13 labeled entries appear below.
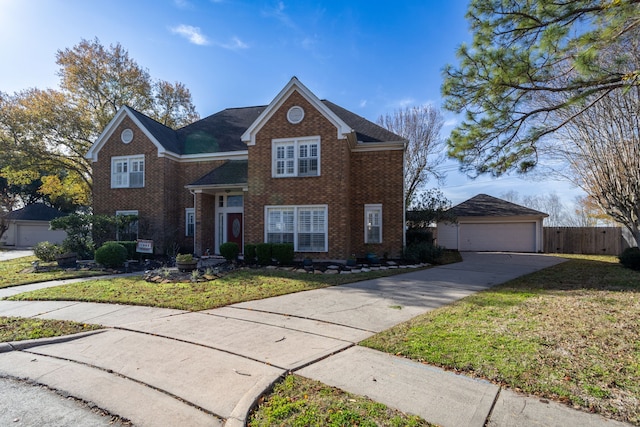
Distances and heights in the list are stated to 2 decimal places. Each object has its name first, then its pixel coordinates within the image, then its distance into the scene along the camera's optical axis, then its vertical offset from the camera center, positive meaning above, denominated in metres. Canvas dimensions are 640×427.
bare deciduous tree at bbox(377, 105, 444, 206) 24.16 +5.20
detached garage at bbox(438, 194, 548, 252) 23.22 -0.65
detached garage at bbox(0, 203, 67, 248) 29.72 -1.13
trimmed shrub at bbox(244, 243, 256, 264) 13.61 -1.39
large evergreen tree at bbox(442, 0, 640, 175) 6.24 +3.29
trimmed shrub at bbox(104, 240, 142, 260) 14.33 -1.24
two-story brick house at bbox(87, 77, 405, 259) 14.11 +1.86
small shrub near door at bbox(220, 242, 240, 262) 13.68 -1.25
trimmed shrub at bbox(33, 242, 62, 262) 13.68 -1.35
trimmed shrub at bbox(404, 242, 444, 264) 14.77 -1.45
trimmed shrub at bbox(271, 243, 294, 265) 13.27 -1.31
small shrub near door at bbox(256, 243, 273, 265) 13.39 -1.32
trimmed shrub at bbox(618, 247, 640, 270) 12.79 -1.42
